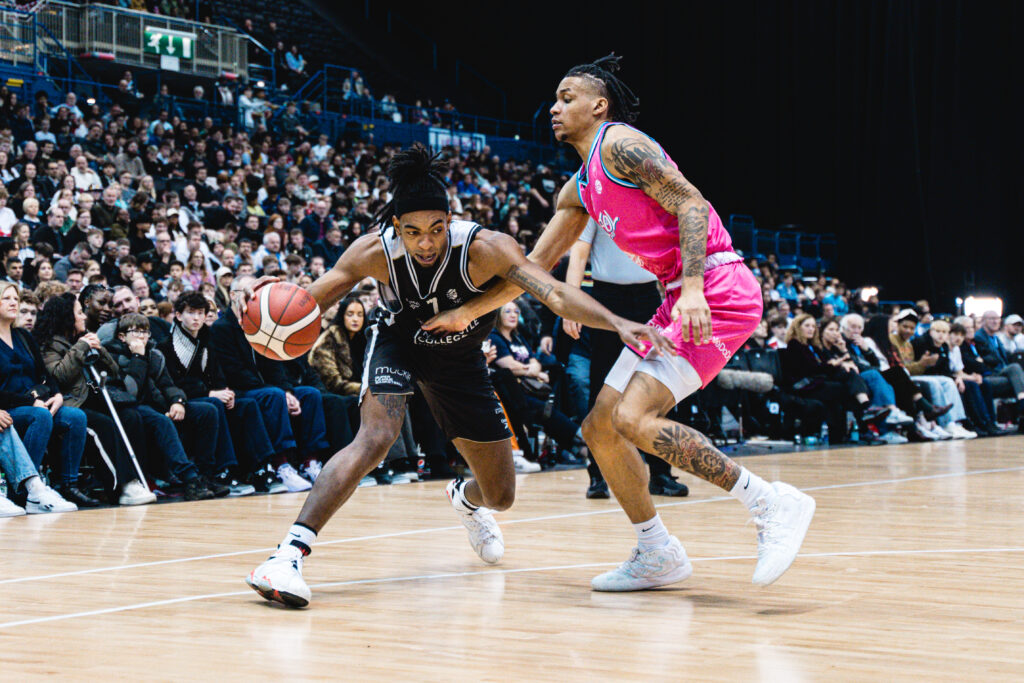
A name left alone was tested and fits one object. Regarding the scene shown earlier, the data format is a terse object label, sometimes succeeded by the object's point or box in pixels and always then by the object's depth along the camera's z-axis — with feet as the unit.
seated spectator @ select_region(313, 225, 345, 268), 49.28
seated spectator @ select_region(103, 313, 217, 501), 25.68
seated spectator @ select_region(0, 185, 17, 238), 39.14
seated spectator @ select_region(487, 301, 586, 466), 32.17
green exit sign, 72.38
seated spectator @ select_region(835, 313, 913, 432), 40.96
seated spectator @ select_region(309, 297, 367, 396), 29.91
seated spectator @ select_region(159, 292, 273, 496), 26.91
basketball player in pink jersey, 13.08
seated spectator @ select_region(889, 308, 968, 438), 43.27
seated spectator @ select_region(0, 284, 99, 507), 23.54
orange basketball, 14.20
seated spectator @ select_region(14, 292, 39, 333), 26.23
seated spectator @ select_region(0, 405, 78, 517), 22.75
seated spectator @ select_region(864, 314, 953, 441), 41.88
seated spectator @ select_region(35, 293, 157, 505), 24.76
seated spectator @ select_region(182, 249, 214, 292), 39.01
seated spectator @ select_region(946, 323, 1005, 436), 45.03
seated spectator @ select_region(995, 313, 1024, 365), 49.70
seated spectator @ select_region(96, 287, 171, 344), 28.60
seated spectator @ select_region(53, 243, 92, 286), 35.55
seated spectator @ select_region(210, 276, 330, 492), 27.66
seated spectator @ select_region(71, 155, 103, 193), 46.26
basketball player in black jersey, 13.43
